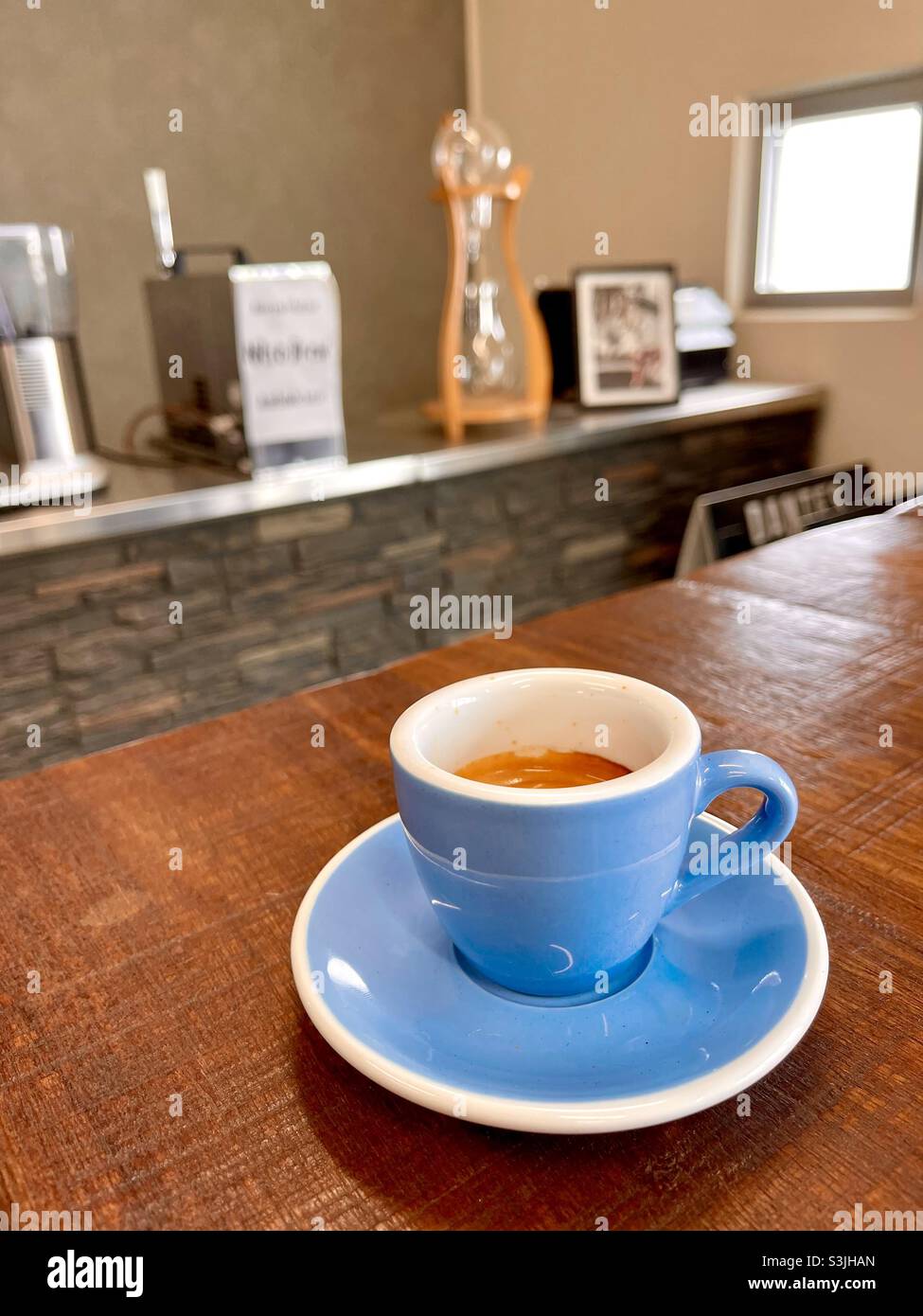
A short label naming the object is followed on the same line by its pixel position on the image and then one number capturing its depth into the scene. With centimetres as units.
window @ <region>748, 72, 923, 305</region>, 211
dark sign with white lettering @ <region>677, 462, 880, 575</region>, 178
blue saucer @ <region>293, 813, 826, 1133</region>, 35
